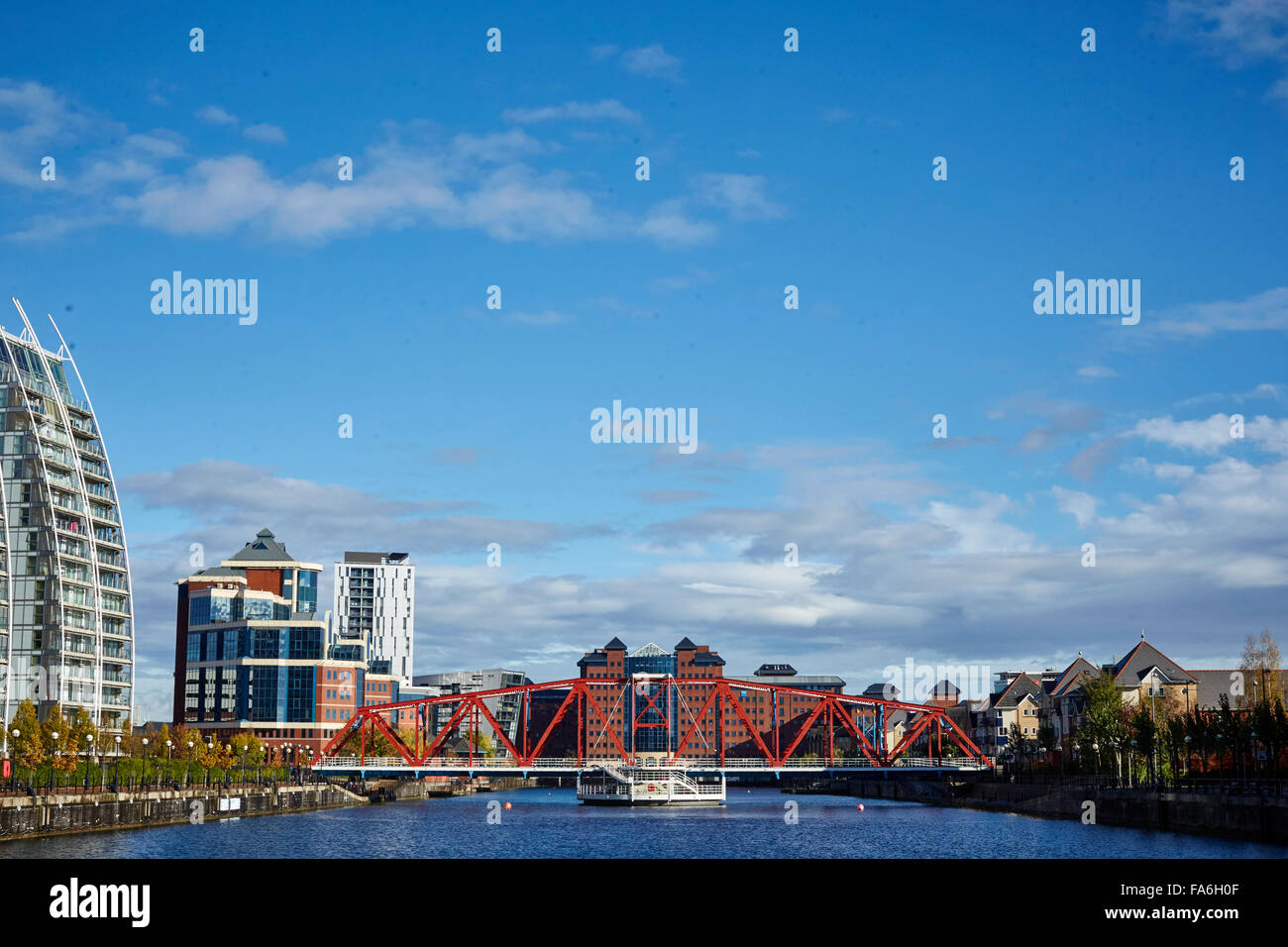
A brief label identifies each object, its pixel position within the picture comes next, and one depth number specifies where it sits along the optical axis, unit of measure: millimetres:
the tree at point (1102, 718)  116125
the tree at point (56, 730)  91312
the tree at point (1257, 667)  129625
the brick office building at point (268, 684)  191000
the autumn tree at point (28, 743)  87312
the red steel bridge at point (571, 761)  145875
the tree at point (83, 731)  95000
